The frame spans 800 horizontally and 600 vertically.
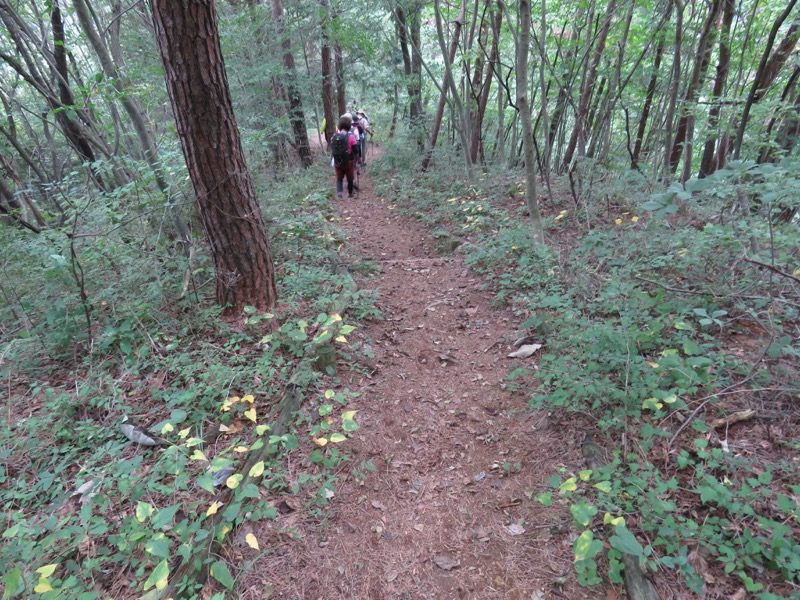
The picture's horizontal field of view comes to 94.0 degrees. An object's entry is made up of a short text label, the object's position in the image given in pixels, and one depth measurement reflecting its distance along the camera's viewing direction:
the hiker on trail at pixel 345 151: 9.06
